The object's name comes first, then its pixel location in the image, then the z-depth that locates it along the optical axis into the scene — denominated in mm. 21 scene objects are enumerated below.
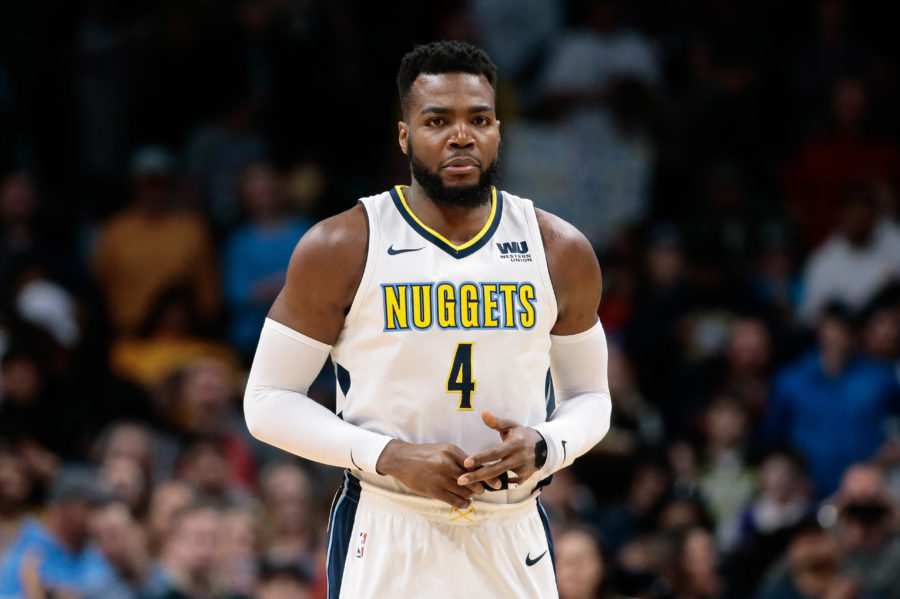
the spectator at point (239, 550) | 16859
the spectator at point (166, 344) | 21609
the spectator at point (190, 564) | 16250
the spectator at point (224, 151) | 24031
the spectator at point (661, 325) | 21500
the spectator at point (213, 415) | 19922
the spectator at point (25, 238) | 21672
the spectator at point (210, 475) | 18531
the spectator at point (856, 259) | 21047
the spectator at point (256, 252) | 22203
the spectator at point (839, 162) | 22672
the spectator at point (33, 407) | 19047
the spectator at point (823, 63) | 23875
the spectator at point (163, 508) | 17516
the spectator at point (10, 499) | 17094
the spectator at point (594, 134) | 23359
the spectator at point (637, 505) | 18672
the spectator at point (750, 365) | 20812
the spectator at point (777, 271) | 22187
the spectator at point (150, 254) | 22312
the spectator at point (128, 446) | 18734
